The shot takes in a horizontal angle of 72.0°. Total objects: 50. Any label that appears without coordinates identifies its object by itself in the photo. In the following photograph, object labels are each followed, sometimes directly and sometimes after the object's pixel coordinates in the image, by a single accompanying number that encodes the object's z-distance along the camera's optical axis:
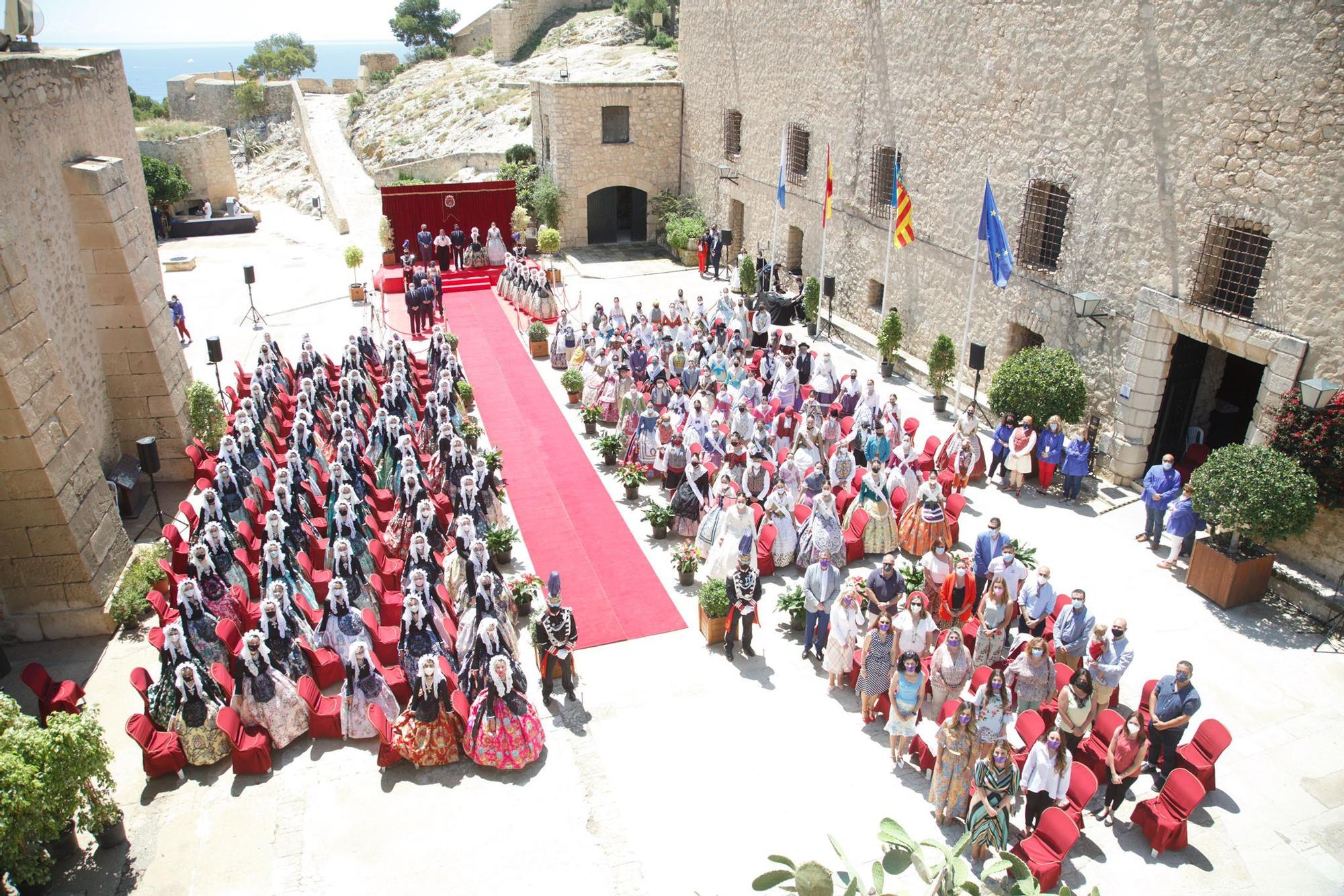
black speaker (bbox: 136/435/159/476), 13.25
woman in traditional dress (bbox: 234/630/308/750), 9.15
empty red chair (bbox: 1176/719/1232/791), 8.53
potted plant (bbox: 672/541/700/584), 12.25
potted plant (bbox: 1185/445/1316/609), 11.02
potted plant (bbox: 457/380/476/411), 17.56
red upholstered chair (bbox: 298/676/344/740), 9.51
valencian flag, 18.16
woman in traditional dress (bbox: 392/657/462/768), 8.99
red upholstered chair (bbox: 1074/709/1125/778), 8.54
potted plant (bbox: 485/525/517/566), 12.53
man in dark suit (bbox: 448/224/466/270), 27.73
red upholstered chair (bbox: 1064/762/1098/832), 7.92
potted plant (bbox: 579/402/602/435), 16.92
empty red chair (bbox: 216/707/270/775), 9.00
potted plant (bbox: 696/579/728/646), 10.85
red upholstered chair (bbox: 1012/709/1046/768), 8.41
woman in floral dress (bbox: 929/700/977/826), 8.10
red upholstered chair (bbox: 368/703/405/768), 9.08
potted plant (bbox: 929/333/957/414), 17.50
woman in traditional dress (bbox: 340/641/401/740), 9.37
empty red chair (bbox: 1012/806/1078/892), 7.49
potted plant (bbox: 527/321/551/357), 21.19
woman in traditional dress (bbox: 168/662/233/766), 9.02
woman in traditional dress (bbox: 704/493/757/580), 11.66
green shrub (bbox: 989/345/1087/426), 14.52
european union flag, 15.66
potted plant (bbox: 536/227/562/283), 28.27
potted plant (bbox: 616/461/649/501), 14.60
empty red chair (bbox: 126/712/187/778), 8.96
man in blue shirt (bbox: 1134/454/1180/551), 12.84
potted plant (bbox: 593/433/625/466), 15.66
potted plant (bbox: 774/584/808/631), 11.12
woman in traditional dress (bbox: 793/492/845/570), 12.12
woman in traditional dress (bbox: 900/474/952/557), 12.22
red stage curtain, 27.69
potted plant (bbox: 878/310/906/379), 19.11
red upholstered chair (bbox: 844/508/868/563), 12.68
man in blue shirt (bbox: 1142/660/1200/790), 8.36
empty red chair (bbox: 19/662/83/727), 8.91
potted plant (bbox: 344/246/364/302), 24.77
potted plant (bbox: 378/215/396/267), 27.61
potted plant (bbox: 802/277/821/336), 22.59
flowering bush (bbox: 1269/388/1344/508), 11.16
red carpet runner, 11.88
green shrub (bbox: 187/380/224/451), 15.69
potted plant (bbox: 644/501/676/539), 13.31
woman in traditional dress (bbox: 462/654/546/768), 9.05
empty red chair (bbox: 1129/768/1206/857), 8.02
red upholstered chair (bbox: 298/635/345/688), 10.06
